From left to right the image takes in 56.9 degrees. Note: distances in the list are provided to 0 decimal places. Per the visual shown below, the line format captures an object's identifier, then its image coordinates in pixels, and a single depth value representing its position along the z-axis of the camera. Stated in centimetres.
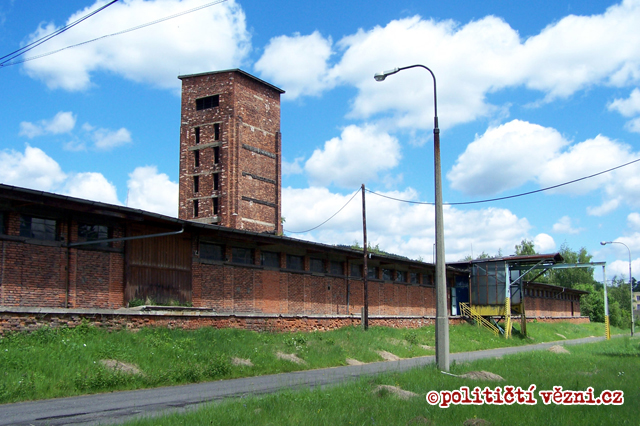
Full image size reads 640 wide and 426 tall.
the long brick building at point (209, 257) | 1820
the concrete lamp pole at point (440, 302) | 1455
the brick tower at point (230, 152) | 4184
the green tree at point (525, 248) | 9369
